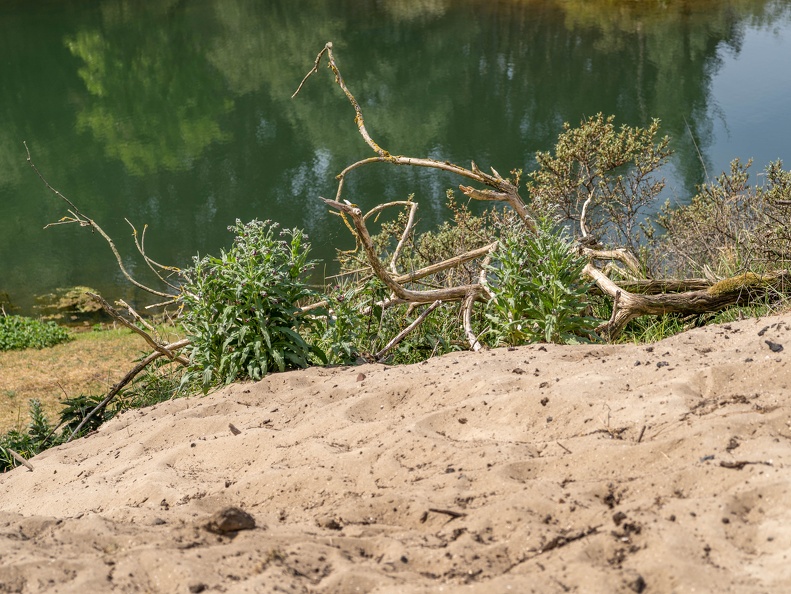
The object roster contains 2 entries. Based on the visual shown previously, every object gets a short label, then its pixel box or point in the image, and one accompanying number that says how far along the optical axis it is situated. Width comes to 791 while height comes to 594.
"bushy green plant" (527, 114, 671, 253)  9.48
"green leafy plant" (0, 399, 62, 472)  5.67
